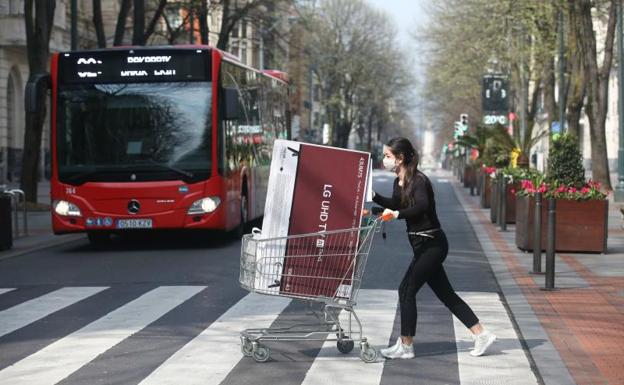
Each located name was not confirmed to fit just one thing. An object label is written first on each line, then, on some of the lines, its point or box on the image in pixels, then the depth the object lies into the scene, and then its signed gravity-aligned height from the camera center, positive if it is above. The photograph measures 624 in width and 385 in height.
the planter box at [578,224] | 16.72 -1.24
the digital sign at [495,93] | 43.94 +1.25
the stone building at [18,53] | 42.66 +2.52
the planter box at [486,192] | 31.01 -1.55
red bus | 17.70 -0.17
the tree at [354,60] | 85.38 +4.62
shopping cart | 8.22 -0.89
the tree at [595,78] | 31.69 +1.37
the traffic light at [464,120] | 64.62 +0.45
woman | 8.53 -0.74
